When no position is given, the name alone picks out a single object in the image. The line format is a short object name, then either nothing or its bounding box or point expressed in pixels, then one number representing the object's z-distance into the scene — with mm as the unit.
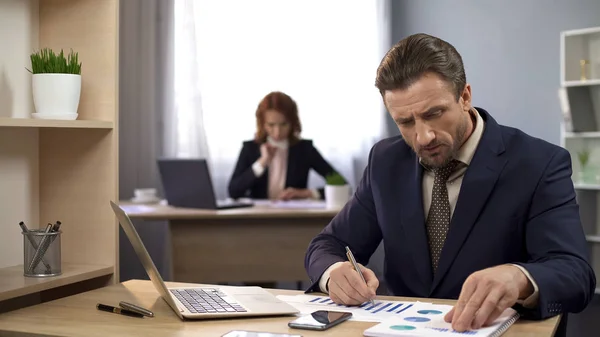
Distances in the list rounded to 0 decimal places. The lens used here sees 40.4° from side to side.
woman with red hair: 5566
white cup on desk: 4977
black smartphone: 1590
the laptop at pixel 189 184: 4453
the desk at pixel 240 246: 4406
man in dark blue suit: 1885
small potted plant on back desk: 4633
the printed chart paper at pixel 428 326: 1509
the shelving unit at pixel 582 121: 5301
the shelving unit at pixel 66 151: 2170
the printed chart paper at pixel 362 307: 1707
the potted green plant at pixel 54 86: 2066
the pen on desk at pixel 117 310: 1726
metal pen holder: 2002
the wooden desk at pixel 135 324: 1571
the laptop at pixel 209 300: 1701
